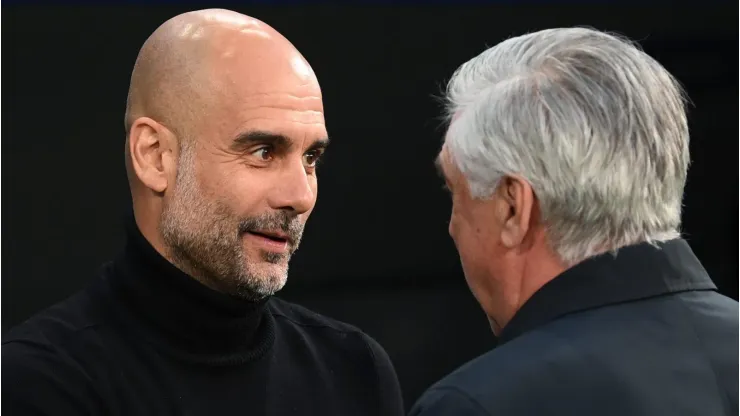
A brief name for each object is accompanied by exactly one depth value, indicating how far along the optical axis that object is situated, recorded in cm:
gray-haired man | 683
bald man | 704
